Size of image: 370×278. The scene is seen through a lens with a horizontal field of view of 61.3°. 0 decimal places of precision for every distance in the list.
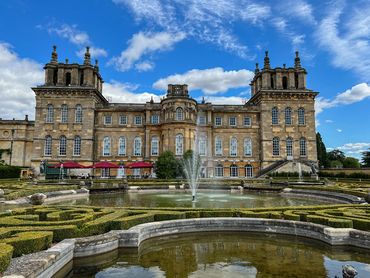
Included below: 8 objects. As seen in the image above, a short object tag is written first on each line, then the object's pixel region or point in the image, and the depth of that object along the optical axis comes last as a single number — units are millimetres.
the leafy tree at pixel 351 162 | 61688
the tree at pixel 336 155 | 75694
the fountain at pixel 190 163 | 35875
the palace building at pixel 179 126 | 41856
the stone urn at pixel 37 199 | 13898
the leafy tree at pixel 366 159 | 57000
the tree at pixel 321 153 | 57025
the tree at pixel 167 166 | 33812
